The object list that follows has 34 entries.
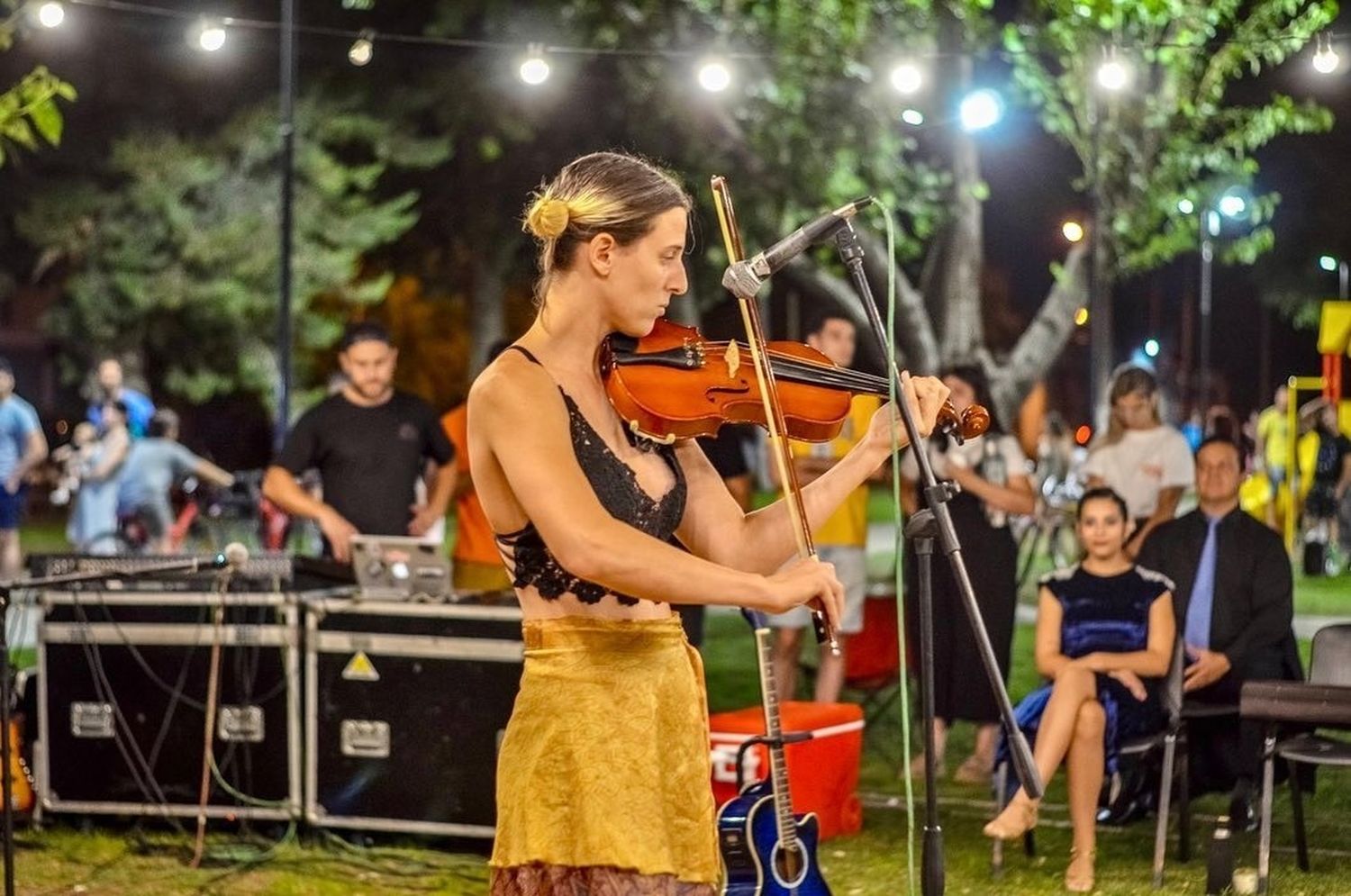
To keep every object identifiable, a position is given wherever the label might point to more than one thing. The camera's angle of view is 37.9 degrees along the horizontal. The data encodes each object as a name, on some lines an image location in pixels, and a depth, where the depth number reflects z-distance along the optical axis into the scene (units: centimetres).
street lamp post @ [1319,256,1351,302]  3027
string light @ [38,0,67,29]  1256
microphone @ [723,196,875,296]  316
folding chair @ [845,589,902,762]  970
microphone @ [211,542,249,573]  577
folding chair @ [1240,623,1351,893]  626
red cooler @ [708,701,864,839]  688
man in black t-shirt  772
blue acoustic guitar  541
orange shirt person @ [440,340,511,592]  809
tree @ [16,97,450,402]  2725
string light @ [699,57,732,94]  1510
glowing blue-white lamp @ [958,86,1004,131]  1722
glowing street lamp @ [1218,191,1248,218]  2243
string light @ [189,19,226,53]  1396
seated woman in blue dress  666
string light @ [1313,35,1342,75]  1266
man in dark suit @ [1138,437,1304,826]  713
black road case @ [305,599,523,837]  685
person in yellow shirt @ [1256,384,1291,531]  1973
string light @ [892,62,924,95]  1603
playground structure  1725
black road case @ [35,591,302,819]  714
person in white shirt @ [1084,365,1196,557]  867
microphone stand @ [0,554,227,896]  518
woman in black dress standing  815
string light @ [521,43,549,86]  1429
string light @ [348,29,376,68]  1452
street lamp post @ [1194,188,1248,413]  2223
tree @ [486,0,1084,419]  1911
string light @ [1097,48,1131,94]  1518
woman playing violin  296
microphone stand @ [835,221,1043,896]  349
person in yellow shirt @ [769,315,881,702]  845
